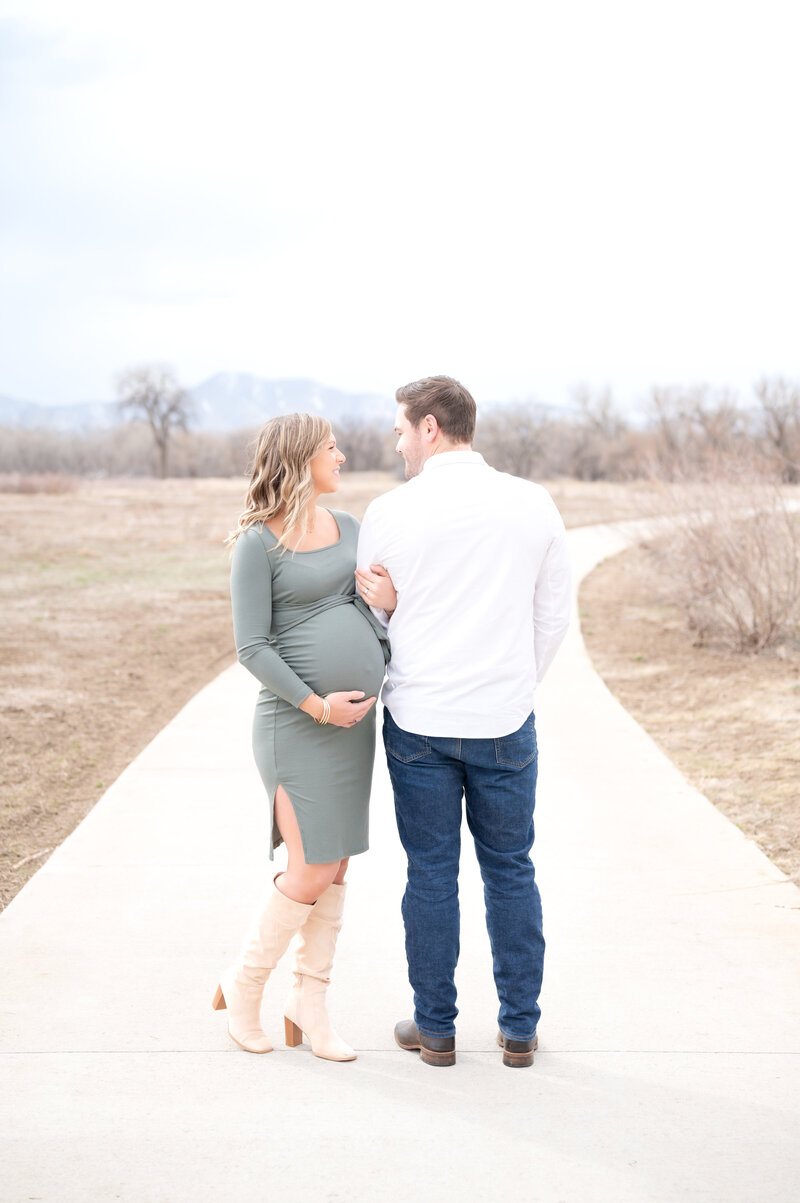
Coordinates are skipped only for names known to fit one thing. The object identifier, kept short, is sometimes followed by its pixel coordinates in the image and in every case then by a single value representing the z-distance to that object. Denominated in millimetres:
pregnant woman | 2887
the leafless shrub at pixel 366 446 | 95875
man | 2871
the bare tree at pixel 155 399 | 94562
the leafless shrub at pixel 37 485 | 44625
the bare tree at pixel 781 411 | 43028
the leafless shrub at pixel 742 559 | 9500
